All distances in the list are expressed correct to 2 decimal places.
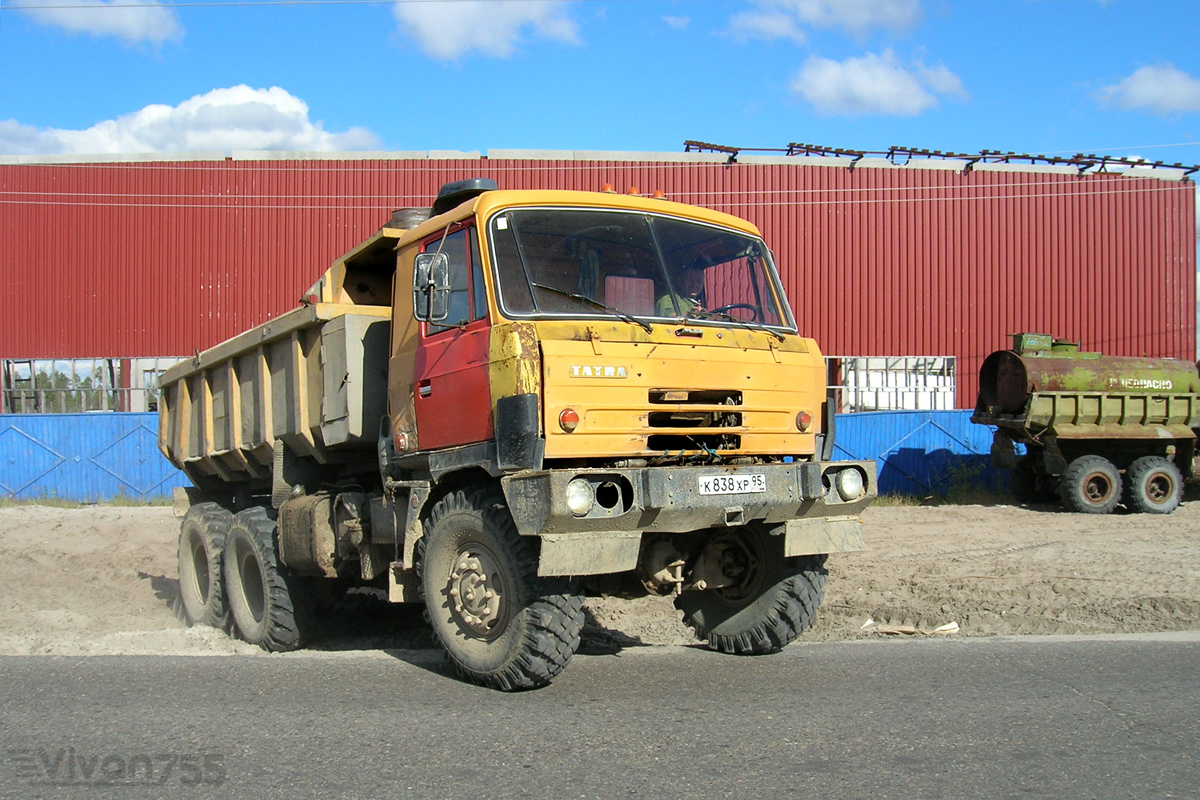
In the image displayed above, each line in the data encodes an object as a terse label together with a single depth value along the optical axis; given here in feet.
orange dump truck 17.79
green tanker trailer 58.85
